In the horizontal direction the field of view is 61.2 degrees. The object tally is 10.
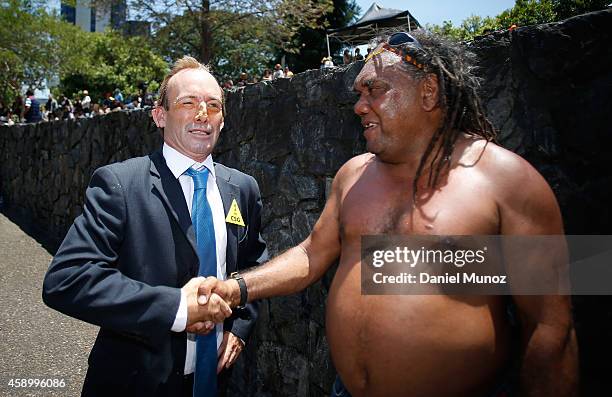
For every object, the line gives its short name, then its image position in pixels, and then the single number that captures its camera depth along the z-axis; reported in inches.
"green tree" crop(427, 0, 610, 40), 456.6
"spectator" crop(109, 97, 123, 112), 710.6
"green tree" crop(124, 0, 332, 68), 840.9
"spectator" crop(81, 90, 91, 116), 772.8
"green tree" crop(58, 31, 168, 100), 1321.4
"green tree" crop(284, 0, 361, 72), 1201.4
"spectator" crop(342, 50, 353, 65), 430.8
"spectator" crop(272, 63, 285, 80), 622.1
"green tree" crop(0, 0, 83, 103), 1165.1
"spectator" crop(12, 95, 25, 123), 788.3
